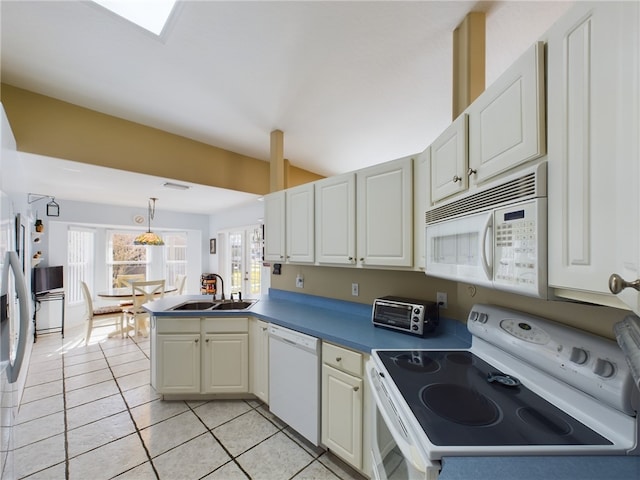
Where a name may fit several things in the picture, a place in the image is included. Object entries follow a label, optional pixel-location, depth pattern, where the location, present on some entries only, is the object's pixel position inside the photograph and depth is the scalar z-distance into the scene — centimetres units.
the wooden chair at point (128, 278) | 527
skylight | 145
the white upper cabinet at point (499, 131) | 83
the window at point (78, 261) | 481
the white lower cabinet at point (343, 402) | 158
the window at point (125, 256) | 543
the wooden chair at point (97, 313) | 394
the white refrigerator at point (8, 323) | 121
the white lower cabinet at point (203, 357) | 242
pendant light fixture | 457
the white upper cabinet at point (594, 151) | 57
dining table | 407
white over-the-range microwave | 79
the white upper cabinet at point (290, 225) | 247
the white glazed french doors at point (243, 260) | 516
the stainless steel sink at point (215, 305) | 278
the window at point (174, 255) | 618
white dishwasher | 183
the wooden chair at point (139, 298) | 411
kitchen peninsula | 70
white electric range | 77
